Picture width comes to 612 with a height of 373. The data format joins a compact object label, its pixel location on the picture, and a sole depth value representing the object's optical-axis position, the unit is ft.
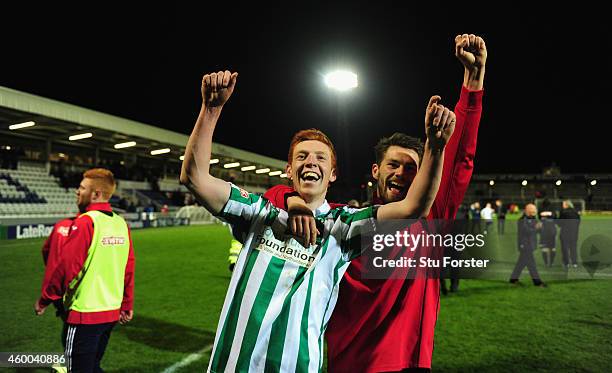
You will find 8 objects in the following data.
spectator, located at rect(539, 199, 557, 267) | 38.11
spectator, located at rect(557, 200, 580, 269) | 37.52
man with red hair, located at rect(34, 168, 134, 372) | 10.65
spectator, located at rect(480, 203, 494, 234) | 70.74
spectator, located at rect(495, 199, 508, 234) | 77.73
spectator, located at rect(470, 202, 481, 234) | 73.43
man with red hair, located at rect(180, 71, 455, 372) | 5.84
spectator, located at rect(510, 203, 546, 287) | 32.17
